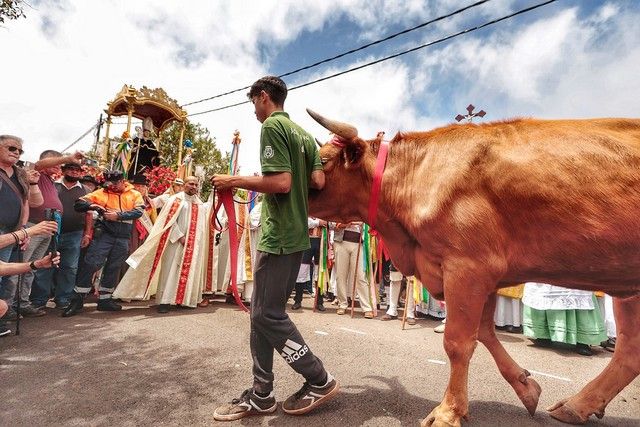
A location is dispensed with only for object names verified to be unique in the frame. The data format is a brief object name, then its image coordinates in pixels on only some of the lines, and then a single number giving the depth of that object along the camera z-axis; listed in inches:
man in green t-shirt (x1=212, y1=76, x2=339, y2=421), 92.1
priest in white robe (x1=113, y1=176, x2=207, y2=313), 234.8
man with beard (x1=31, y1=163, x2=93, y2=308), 214.1
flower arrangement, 450.6
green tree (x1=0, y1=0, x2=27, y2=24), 217.2
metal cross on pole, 294.8
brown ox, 79.0
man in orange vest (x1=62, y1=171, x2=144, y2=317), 221.6
